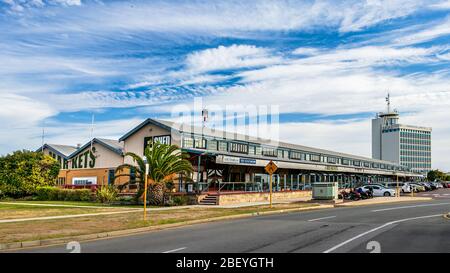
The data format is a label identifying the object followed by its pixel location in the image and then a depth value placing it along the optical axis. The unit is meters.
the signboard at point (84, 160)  51.06
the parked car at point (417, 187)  67.24
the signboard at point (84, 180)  49.12
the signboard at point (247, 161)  38.56
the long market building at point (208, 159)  39.84
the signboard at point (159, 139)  42.62
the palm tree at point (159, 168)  33.25
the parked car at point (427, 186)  74.17
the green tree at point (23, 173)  47.28
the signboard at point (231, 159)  37.09
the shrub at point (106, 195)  36.44
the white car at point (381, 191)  52.56
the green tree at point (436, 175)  150.51
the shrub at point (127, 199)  34.51
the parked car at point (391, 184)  69.38
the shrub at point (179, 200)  33.53
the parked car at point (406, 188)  61.84
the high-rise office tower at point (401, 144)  190.75
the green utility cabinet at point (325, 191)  39.84
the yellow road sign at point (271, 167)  29.75
